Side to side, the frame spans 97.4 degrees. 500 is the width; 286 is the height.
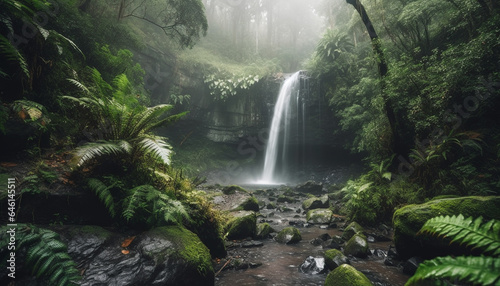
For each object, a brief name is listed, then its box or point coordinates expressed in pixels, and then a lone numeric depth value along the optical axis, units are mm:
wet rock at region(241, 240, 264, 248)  4879
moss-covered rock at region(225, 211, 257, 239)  5216
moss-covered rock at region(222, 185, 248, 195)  8634
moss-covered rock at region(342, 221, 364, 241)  5219
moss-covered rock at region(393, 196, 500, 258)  3521
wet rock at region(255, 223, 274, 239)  5418
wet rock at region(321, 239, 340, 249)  4762
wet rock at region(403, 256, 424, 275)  3539
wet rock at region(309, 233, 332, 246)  5098
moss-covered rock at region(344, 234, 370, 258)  4273
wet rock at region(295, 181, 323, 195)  12617
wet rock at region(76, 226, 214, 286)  2502
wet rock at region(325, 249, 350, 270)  3775
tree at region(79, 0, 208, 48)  11125
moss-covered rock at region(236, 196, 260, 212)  7359
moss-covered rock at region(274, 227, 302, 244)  5197
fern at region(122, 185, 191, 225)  3090
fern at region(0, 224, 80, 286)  1953
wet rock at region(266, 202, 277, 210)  8656
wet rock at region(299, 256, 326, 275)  3807
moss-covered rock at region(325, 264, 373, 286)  2766
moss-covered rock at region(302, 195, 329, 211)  8359
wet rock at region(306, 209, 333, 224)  6743
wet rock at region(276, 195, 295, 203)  9952
